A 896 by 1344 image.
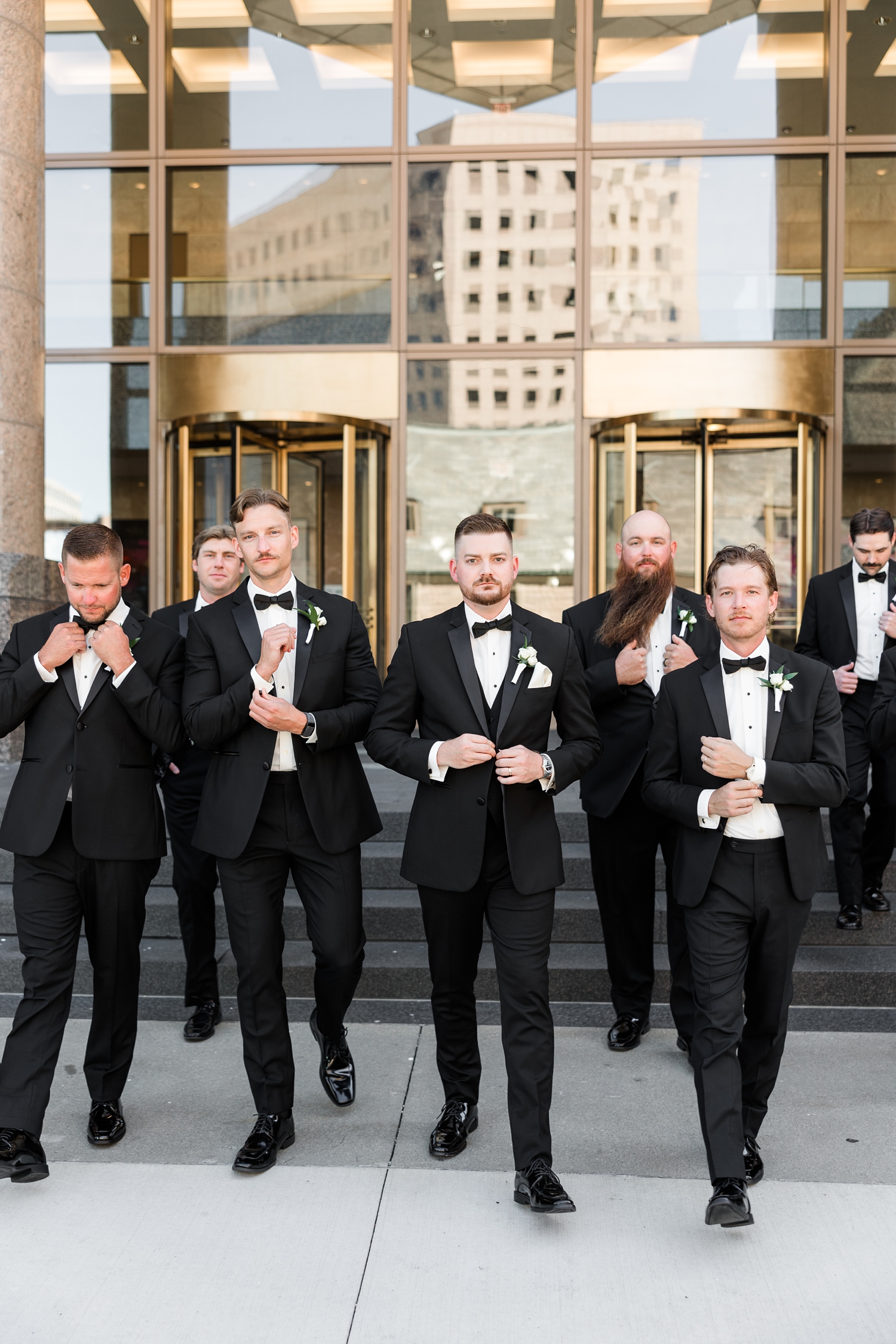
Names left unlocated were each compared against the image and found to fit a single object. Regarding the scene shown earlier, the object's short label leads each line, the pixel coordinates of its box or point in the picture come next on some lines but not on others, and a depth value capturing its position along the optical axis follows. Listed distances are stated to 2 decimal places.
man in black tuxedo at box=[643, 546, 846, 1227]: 3.44
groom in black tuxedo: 3.56
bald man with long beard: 4.66
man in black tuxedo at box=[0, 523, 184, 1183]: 3.83
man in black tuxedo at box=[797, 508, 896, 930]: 5.43
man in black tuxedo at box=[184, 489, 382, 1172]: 3.86
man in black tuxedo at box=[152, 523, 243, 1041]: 4.97
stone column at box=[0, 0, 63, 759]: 8.34
